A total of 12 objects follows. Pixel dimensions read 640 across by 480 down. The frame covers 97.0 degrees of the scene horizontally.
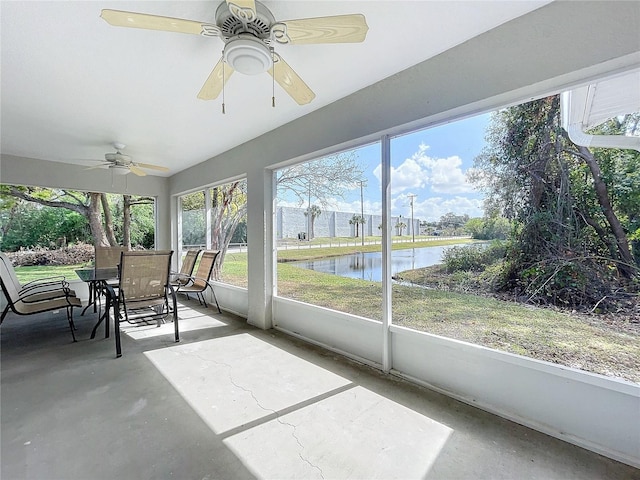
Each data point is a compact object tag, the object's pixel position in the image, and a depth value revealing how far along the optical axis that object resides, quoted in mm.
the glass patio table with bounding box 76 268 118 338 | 3439
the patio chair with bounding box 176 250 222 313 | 4363
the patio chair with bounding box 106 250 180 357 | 3055
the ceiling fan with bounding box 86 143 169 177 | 3881
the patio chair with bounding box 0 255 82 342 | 3037
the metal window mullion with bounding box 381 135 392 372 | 2510
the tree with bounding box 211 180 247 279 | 4648
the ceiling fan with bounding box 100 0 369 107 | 1326
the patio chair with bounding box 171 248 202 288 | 4633
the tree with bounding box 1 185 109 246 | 4957
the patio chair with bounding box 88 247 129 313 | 4676
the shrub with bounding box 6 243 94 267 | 5010
